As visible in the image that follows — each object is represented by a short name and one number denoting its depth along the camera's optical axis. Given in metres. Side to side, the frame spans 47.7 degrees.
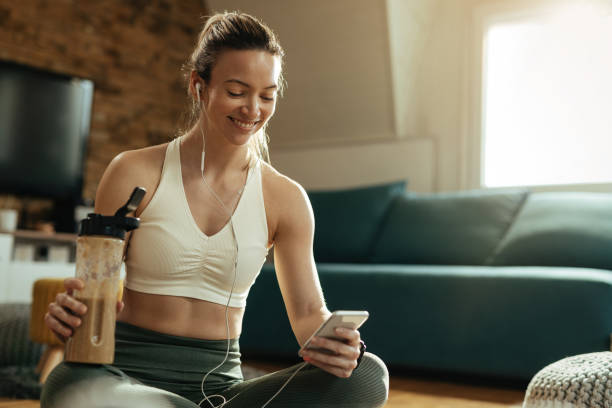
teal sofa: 2.56
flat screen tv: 4.31
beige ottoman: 1.39
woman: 1.20
